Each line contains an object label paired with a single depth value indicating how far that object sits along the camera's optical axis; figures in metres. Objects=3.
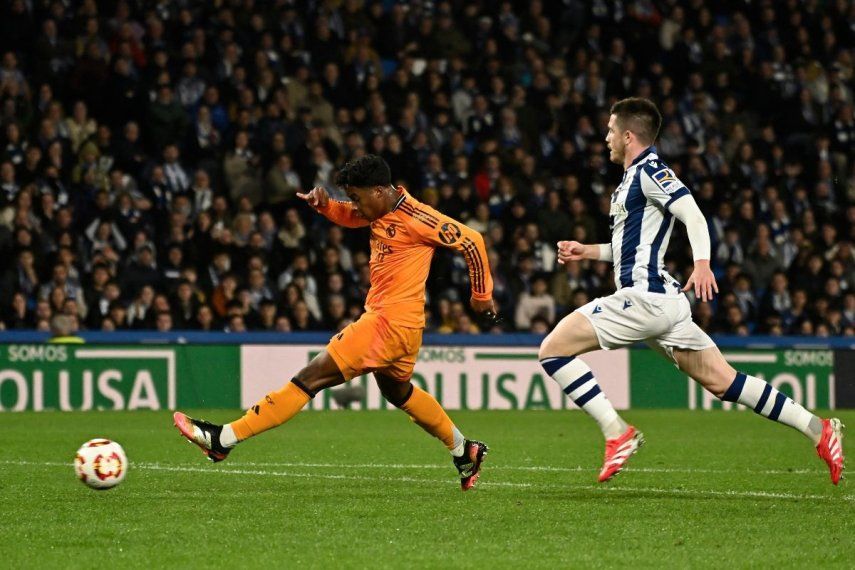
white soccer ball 15.40
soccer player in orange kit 16.28
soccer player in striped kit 15.83
